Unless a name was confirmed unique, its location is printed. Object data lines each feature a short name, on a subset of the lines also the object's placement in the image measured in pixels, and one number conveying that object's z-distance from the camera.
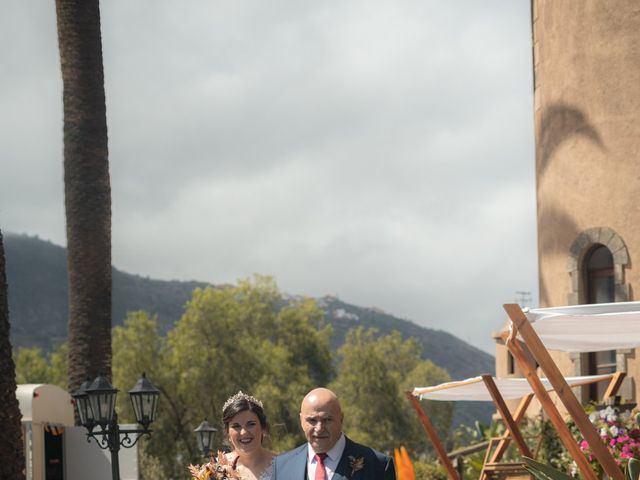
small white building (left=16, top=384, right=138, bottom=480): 17.38
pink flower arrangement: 14.00
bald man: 5.41
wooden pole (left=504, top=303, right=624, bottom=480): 9.10
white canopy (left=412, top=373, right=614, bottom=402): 15.78
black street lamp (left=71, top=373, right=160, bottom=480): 13.16
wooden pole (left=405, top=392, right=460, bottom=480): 15.85
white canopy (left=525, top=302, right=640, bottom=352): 10.50
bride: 7.05
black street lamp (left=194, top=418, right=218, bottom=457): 16.48
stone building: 19.59
